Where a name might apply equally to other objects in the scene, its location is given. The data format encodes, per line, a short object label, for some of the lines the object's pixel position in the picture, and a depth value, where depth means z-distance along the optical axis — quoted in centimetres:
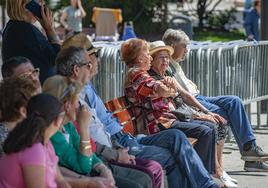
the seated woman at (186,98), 1055
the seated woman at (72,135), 744
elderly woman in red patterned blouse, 1002
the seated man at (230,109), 1141
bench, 981
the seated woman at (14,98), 709
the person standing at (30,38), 902
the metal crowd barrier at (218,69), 1242
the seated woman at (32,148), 650
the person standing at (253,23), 2972
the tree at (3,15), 3235
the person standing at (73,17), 2981
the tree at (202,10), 4092
